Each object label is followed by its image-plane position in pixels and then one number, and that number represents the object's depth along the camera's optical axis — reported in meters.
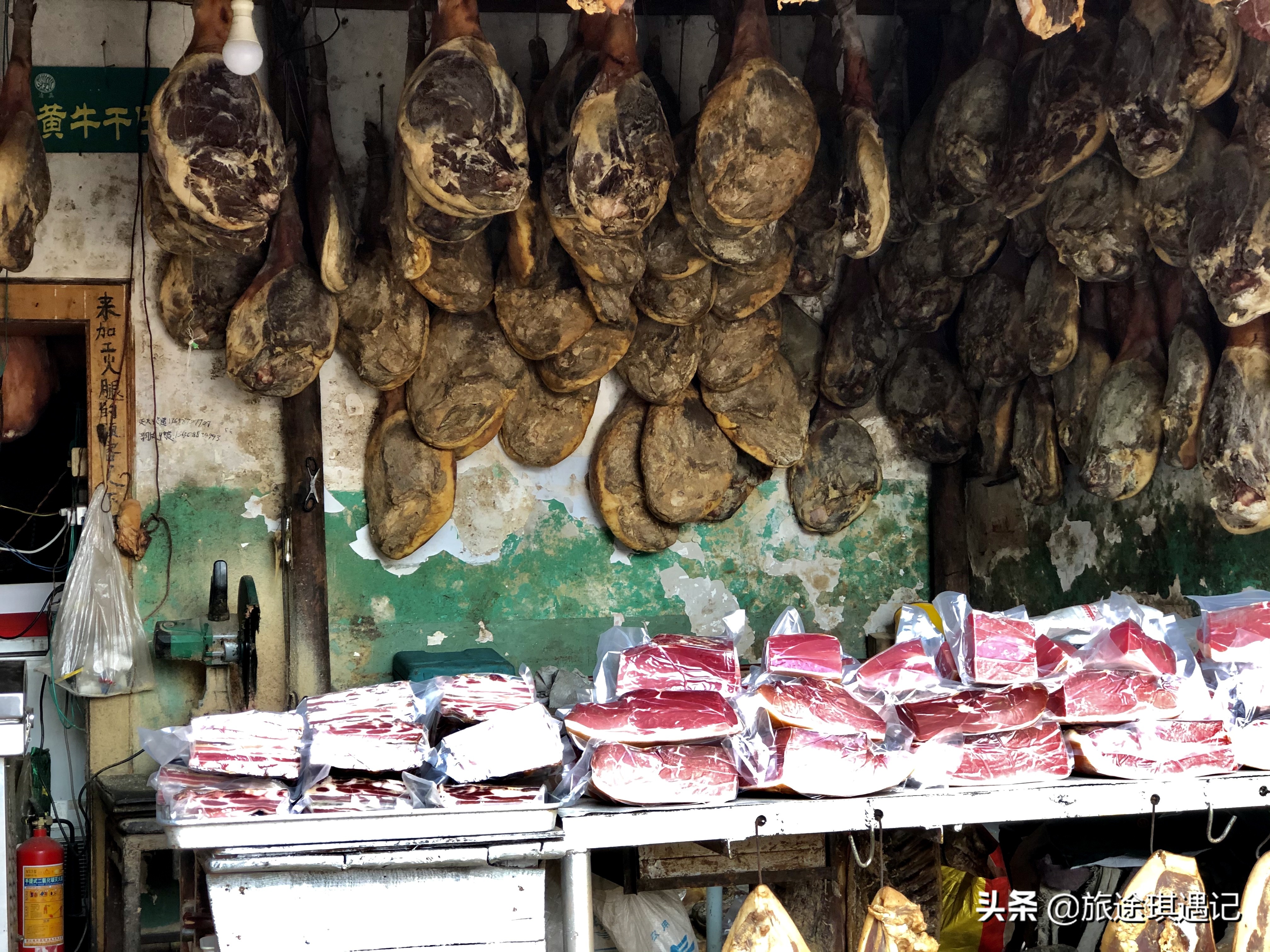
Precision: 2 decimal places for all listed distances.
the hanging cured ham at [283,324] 4.22
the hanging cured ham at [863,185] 3.96
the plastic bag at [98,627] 4.26
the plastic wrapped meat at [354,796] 2.54
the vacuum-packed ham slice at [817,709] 2.80
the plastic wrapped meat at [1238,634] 3.08
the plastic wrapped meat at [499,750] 2.62
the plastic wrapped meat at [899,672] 2.98
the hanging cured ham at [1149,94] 3.34
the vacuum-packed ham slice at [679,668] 2.88
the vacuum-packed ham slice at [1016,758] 2.85
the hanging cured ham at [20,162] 3.69
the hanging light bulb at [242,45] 2.98
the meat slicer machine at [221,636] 3.94
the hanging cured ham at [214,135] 3.50
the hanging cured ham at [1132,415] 3.91
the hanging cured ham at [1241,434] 3.42
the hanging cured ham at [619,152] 3.71
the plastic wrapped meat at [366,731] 2.60
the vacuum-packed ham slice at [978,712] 2.86
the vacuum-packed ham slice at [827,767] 2.75
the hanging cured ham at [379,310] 4.48
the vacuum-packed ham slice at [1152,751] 2.91
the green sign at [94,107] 4.45
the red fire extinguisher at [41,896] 3.61
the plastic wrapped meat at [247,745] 2.57
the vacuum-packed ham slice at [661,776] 2.68
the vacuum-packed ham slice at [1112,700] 2.91
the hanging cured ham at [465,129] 3.58
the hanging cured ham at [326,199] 4.20
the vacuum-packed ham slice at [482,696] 2.74
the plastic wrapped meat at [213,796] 2.48
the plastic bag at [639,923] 3.55
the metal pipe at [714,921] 3.39
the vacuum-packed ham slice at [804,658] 2.92
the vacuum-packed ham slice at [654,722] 2.72
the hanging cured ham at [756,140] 3.71
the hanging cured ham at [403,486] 4.61
